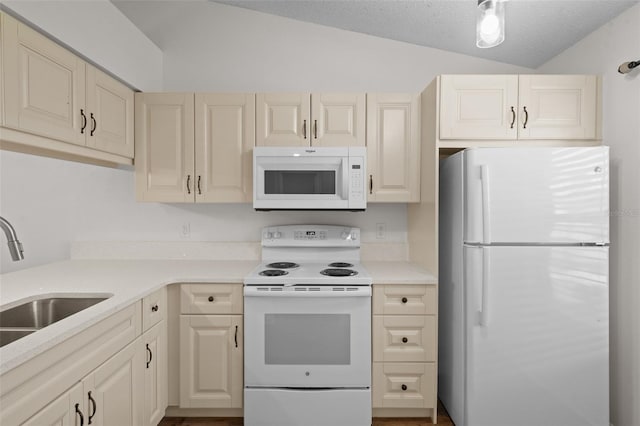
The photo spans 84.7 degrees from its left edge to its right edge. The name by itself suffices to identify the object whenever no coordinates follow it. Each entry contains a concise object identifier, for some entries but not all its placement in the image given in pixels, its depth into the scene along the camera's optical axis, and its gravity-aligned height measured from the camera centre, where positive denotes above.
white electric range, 2.05 -0.81
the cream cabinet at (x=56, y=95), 1.45 +0.58
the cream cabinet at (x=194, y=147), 2.38 +0.45
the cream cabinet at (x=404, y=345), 2.10 -0.80
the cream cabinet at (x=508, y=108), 2.09 +0.63
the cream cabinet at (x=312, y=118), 2.37 +0.64
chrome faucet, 1.28 -0.10
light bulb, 1.57 +0.88
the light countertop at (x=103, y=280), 1.13 -0.38
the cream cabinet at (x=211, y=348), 2.11 -0.81
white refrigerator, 1.84 -0.39
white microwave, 2.27 +0.23
